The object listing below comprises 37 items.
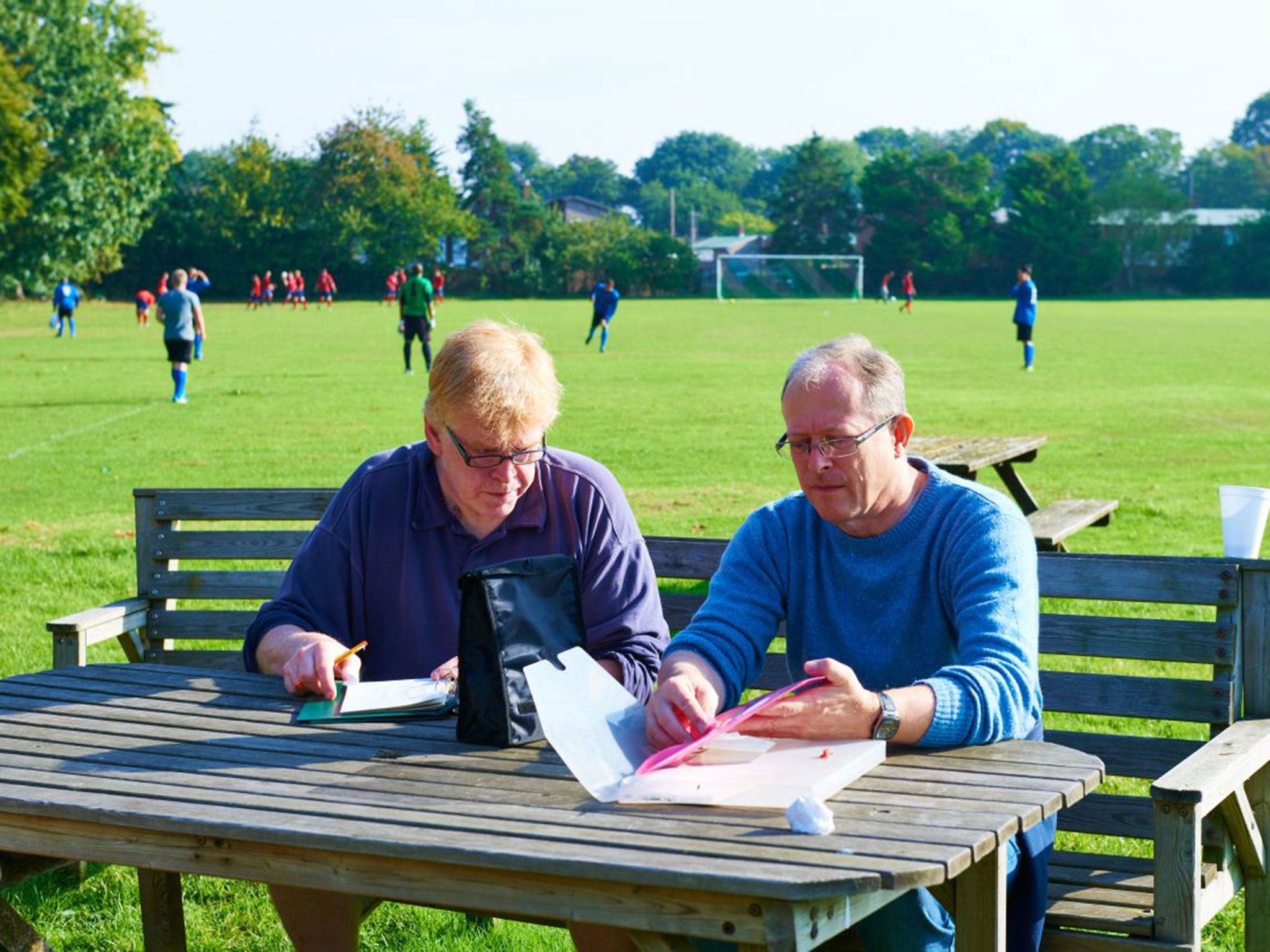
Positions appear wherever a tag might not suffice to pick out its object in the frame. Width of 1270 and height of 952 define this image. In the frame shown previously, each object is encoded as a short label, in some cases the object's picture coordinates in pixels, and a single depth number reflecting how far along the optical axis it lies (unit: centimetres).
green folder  312
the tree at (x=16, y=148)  5425
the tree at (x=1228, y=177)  14038
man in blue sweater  276
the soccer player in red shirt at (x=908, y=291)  5991
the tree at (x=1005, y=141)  17262
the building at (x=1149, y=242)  9012
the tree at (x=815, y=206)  9188
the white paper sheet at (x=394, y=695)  315
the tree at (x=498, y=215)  8862
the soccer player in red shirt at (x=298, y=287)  6794
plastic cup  380
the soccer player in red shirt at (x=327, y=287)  6894
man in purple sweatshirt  343
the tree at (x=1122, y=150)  14762
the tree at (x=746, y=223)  13775
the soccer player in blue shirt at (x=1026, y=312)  2650
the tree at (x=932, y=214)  8738
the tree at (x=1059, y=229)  8738
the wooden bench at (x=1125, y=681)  299
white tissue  226
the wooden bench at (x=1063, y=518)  687
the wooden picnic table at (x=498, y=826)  214
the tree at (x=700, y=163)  17925
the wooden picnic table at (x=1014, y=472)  726
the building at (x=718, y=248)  8606
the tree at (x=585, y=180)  16388
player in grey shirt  2075
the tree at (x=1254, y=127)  17175
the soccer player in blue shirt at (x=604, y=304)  3325
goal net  7569
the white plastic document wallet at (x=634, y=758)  246
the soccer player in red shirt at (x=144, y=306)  4684
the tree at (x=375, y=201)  8638
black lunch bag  288
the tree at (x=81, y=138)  6275
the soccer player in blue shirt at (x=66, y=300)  3916
